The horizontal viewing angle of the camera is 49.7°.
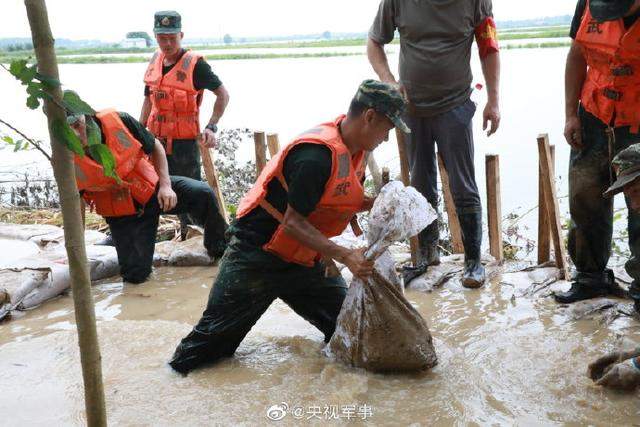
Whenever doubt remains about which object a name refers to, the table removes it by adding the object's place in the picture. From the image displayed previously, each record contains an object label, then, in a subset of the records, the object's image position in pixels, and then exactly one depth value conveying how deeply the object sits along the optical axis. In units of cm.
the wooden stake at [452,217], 500
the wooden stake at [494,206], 465
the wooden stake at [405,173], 468
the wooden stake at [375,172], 417
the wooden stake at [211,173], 575
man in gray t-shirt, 420
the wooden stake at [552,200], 436
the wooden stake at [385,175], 365
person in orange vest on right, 345
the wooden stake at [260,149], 535
